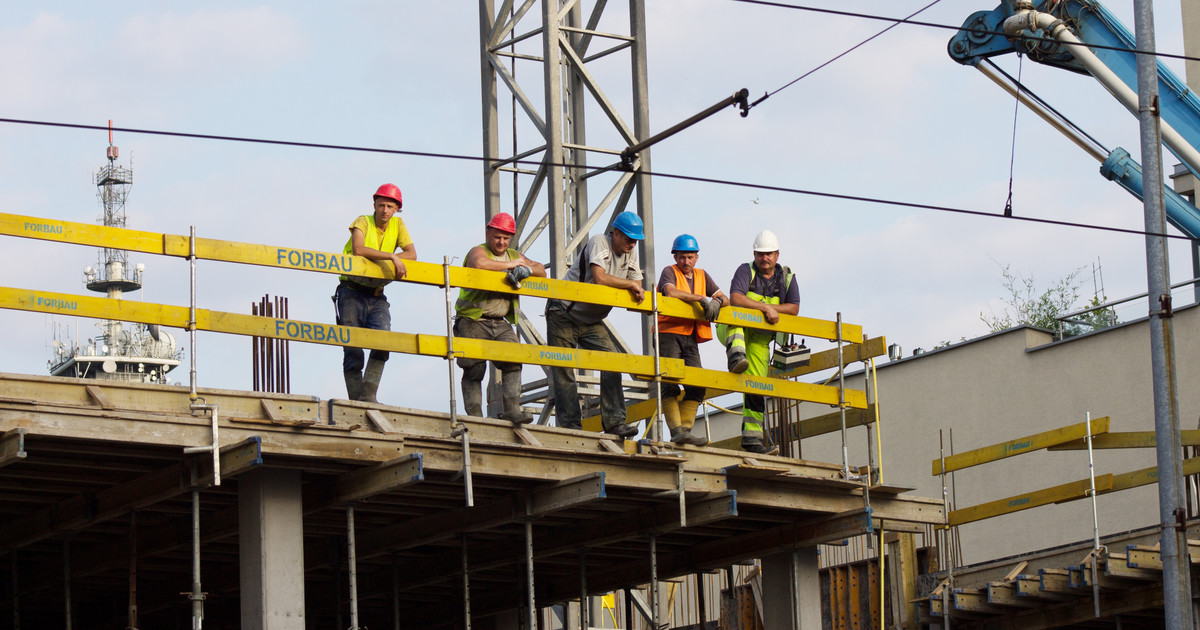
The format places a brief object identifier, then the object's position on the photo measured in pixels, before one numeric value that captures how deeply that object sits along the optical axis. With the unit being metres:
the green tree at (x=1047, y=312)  46.38
